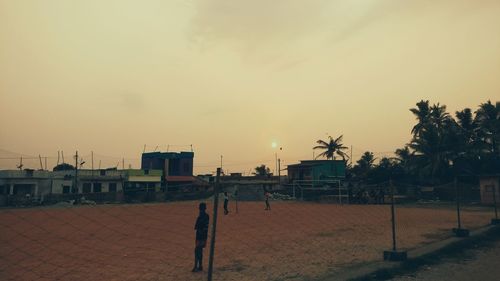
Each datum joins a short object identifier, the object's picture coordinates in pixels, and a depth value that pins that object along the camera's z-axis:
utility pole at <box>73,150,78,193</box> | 51.71
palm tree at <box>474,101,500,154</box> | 43.66
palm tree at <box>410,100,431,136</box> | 50.41
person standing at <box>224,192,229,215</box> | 26.78
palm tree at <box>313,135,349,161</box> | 65.31
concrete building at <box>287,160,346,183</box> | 61.03
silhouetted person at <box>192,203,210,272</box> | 9.08
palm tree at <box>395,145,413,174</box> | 55.92
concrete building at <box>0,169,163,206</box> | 47.53
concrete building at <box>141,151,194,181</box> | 73.00
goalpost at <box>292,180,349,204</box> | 42.77
